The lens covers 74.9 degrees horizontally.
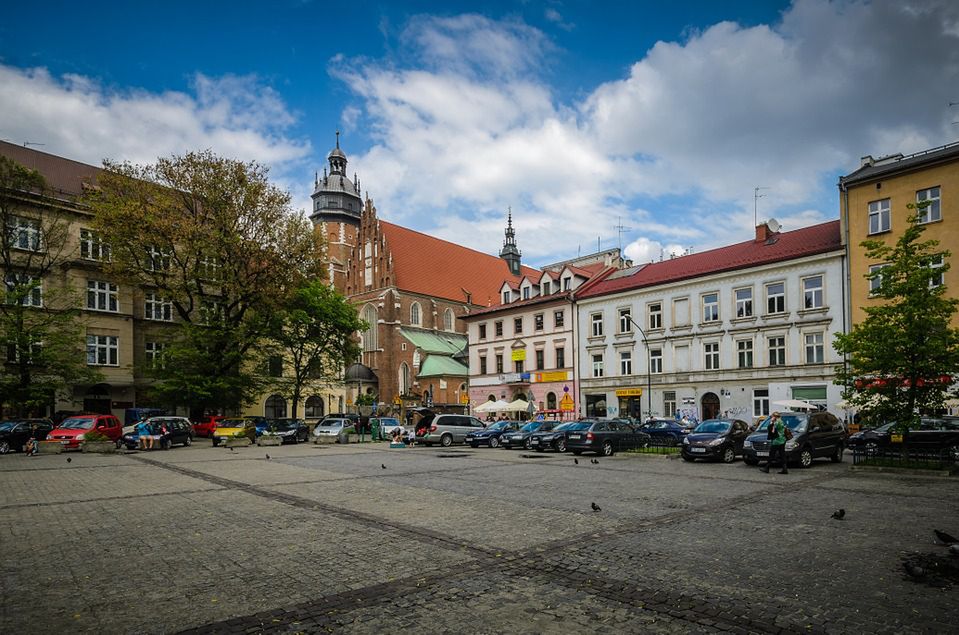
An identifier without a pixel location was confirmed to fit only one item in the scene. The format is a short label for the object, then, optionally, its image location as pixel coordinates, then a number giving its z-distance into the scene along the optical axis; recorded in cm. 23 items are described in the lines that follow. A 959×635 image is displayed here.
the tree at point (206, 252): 3650
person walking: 1758
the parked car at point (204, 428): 3984
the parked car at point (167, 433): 2817
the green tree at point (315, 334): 4463
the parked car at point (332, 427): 3588
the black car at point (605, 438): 2453
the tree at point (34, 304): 3231
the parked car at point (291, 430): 3581
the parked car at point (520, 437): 3030
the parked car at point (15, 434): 2630
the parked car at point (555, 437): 2681
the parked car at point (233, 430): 3198
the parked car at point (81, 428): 2631
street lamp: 4009
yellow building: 3184
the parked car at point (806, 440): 1925
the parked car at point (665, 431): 2836
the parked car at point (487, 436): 3241
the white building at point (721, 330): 3569
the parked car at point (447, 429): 3325
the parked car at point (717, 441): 2114
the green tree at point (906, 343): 1794
